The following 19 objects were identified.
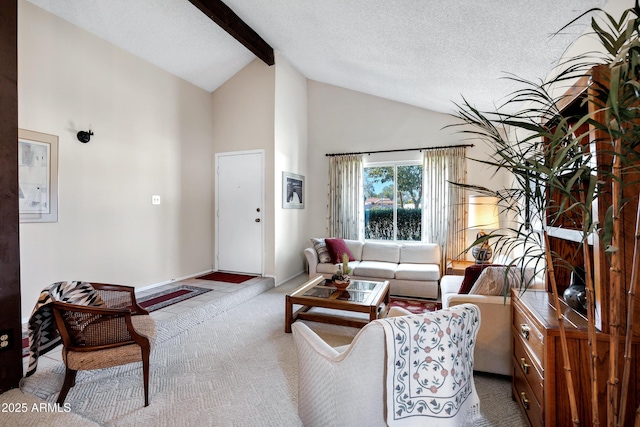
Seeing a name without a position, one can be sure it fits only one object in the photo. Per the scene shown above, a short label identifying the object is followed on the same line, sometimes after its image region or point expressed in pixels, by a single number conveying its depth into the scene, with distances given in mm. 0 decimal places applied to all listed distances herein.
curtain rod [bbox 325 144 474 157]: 4693
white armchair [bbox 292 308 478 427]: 1204
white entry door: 4770
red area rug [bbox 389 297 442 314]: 3636
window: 5062
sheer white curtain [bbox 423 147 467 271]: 4633
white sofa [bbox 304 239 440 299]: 4078
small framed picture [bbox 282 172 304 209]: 4903
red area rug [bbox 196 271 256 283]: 4492
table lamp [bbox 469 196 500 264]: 3822
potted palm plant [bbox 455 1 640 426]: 792
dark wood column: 1921
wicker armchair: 1764
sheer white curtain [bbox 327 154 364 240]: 5332
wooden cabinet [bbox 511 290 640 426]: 1167
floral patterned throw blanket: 1164
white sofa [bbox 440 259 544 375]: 2105
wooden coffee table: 2762
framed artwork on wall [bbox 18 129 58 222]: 2790
